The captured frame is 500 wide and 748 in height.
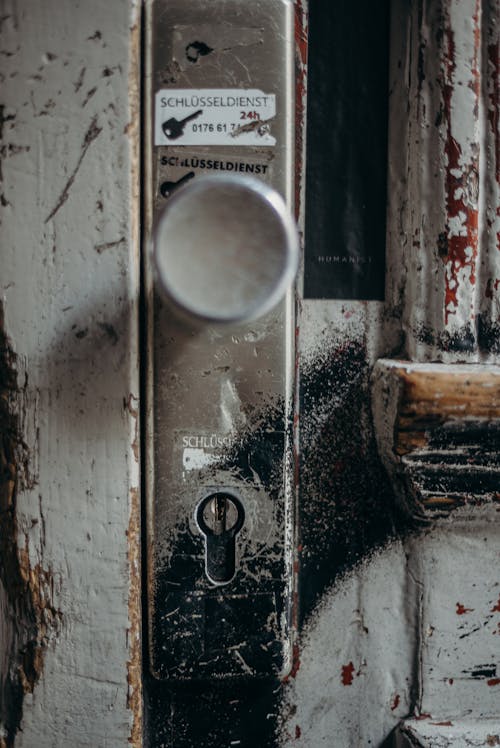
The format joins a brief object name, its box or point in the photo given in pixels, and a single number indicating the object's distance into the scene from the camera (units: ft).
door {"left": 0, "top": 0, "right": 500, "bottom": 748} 1.07
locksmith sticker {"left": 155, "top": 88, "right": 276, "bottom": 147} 1.09
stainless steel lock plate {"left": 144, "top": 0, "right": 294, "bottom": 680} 1.08
